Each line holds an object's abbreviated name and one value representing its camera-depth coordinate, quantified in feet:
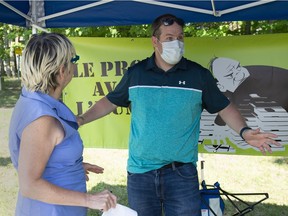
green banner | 12.15
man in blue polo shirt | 7.34
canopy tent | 10.03
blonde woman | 4.61
